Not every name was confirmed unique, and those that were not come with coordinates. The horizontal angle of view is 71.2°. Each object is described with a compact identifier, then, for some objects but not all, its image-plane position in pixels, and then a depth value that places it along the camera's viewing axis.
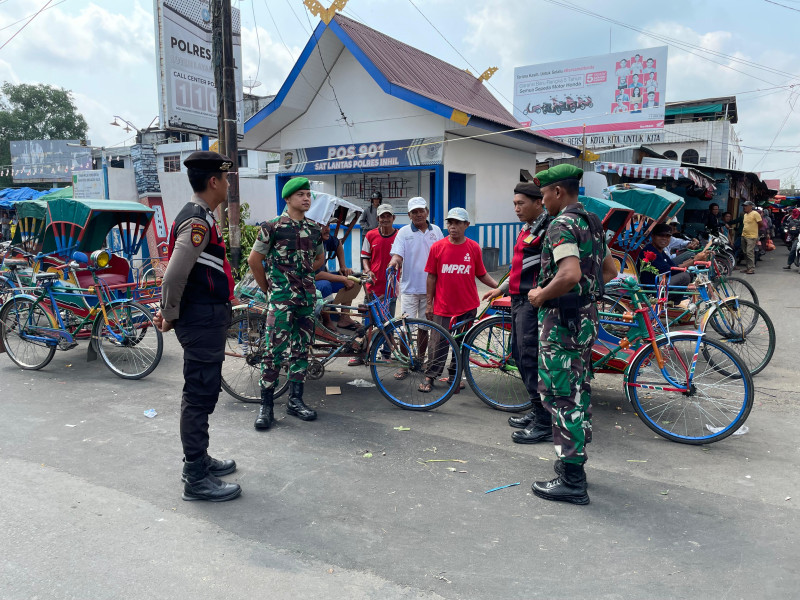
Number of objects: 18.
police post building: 11.84
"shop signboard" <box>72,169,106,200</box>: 13.62
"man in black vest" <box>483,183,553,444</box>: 4.08
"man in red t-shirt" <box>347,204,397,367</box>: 6.28
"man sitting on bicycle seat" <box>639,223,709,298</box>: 6.73
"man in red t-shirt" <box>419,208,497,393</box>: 5.03
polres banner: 9.13
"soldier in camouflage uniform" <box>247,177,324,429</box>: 4.49
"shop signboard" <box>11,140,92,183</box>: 36.88
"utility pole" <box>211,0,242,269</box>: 8.12
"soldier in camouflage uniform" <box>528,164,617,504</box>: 3.20
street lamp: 41.33
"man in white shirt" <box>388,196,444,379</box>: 5.67
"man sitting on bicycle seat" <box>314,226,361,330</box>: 4.93
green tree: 49.19
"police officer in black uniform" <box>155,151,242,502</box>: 3.24
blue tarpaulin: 23.44
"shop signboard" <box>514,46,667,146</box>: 25.03
